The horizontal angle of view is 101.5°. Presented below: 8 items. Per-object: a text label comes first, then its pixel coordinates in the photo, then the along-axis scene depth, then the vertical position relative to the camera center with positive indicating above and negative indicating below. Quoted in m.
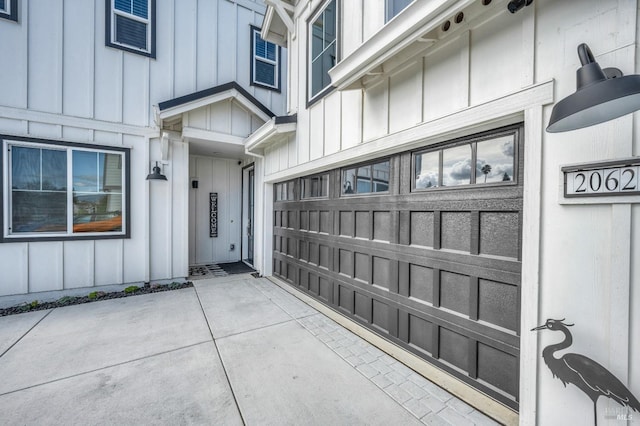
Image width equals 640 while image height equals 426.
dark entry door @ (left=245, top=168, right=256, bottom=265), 7.29 -0.14
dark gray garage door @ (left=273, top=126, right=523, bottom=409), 2.04 -0.41
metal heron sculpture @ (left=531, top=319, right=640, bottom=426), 1.41 -0.93
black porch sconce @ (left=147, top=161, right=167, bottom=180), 5.03 +0.62
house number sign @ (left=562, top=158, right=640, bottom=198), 1.40 +0.20
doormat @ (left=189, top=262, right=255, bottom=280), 6.17 -1.55
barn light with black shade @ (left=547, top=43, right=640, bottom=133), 1.12 +0.53
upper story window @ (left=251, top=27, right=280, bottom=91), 6.61 +3.84
